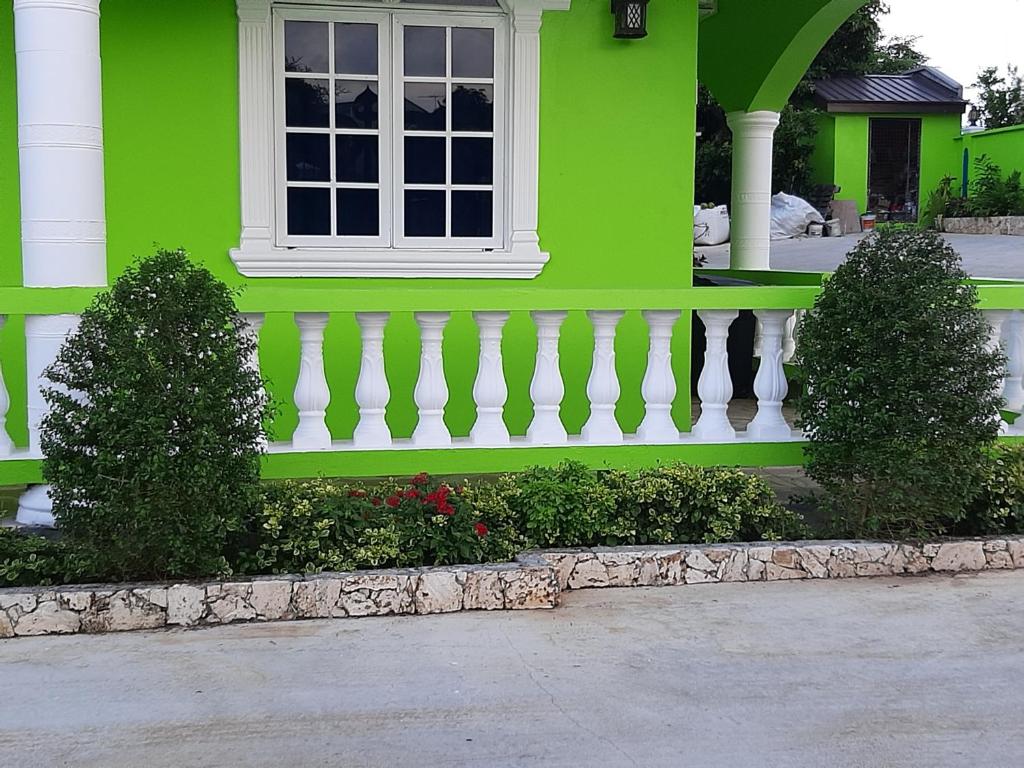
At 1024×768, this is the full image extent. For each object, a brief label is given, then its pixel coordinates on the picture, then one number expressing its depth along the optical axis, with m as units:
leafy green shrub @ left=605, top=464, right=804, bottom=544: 5.55
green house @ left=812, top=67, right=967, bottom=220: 25.39
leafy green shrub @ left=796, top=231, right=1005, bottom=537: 5.38
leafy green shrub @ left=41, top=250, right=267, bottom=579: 4.68
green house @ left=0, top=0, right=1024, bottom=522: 6.78
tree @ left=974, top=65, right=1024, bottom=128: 28.89
